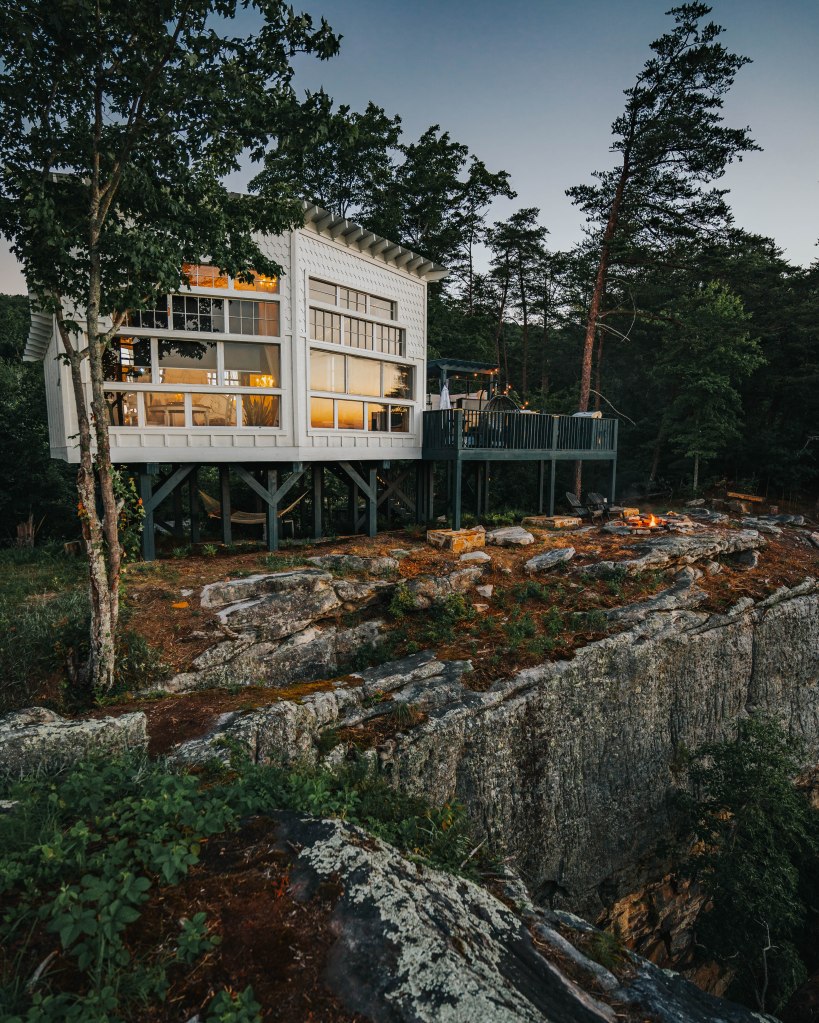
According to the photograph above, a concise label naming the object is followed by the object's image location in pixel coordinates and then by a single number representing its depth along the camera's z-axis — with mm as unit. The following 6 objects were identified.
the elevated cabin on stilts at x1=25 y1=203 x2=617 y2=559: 9141
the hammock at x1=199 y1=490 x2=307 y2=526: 11828
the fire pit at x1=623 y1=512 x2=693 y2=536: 12734
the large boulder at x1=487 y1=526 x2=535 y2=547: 11211
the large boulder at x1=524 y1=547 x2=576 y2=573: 9805
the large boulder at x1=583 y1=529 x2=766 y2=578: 9688
